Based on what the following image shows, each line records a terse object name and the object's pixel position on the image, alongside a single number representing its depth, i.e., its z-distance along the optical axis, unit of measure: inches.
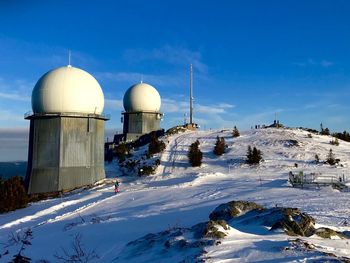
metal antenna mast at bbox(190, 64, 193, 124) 2073.7
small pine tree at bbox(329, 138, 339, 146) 1456.0
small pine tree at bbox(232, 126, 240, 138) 1574.8
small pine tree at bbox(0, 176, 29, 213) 884.8
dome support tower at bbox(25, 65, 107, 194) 1250.0
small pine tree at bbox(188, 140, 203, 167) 1216.8
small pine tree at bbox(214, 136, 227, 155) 1331.2
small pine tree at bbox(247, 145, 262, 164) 1196.5
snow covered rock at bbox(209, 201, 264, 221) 413.1
